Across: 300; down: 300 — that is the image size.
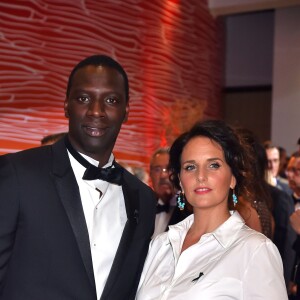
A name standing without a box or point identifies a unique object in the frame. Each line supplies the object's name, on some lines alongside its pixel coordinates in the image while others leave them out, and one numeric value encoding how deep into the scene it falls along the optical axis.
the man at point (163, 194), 3.68
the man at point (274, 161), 5.78
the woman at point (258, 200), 3.21
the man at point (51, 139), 3.81
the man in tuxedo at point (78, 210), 1.87
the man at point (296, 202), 3.23
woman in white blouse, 1.94
